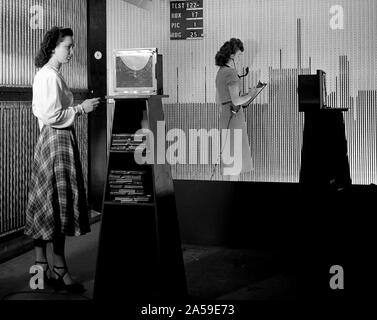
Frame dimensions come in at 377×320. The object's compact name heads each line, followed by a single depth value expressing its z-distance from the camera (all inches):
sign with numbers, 236.8
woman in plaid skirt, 159.2
